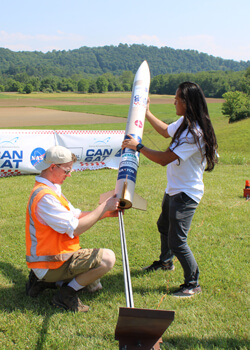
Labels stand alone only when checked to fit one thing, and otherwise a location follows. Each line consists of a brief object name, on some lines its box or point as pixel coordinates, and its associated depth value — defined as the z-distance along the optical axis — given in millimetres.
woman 3672
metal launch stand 2547
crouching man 3398
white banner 10672
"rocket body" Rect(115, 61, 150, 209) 4781
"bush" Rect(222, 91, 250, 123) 39209
